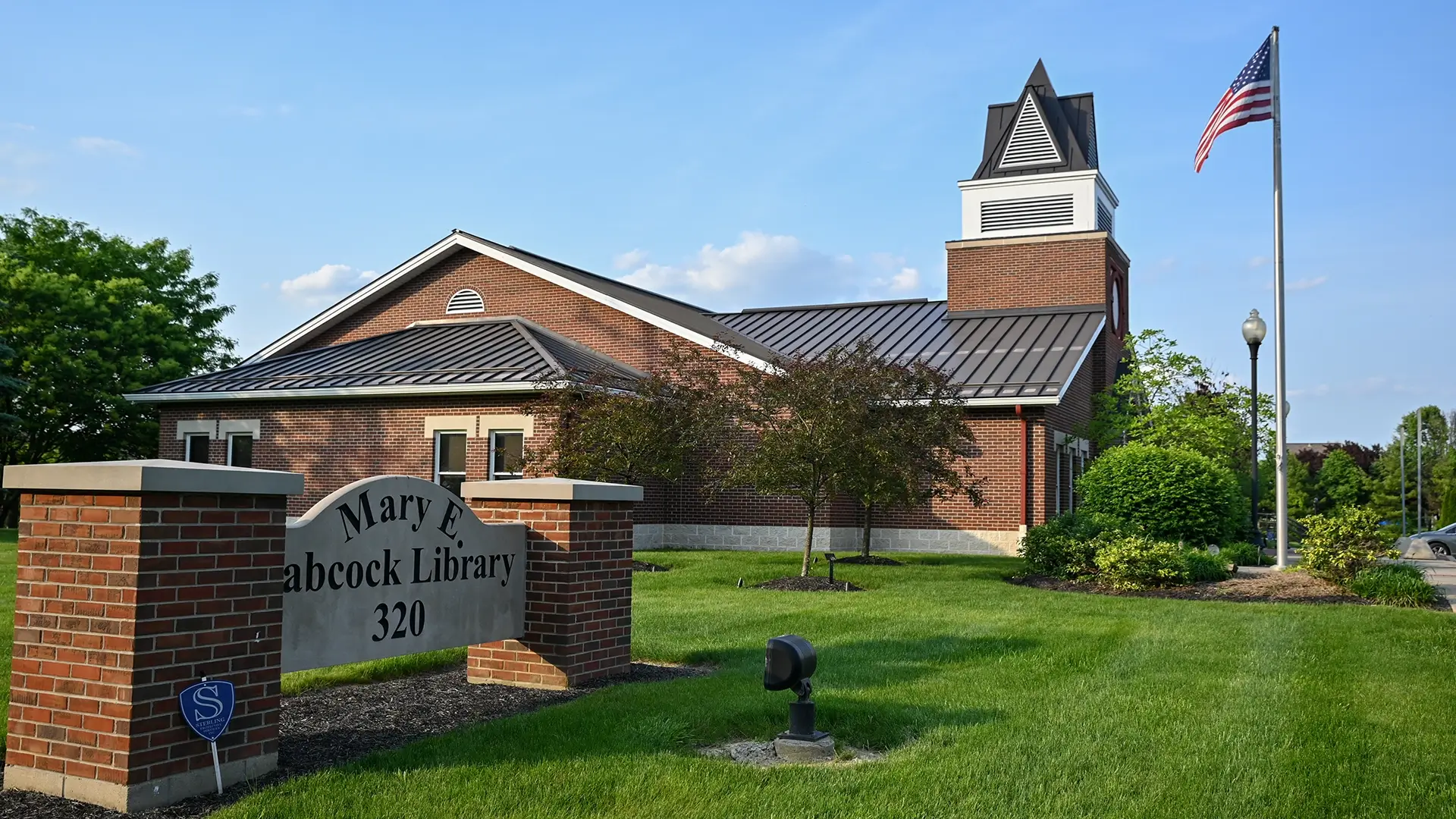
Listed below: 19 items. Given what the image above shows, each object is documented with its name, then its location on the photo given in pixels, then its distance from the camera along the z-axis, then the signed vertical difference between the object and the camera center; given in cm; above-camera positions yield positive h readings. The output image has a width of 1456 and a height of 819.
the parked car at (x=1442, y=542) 3209 -116
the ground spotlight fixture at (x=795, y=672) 640 -102
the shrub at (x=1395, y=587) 1400 -107
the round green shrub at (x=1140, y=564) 1592 -96
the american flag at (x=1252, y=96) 1869 +640
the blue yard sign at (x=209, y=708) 543 -109
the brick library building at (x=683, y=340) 2259 +284
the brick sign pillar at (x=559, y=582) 823 -70
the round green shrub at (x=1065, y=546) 1725 -81
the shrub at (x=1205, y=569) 1692 -106
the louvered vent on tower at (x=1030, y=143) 3159 +947
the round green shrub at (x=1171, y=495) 2075 -1
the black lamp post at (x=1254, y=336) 2231 +307
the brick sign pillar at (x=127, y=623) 525 -70
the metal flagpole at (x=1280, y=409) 1789 +137
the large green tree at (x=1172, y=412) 2792 +206
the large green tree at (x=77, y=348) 3259 +370
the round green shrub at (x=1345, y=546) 1517 -63
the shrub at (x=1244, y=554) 1978 -104
